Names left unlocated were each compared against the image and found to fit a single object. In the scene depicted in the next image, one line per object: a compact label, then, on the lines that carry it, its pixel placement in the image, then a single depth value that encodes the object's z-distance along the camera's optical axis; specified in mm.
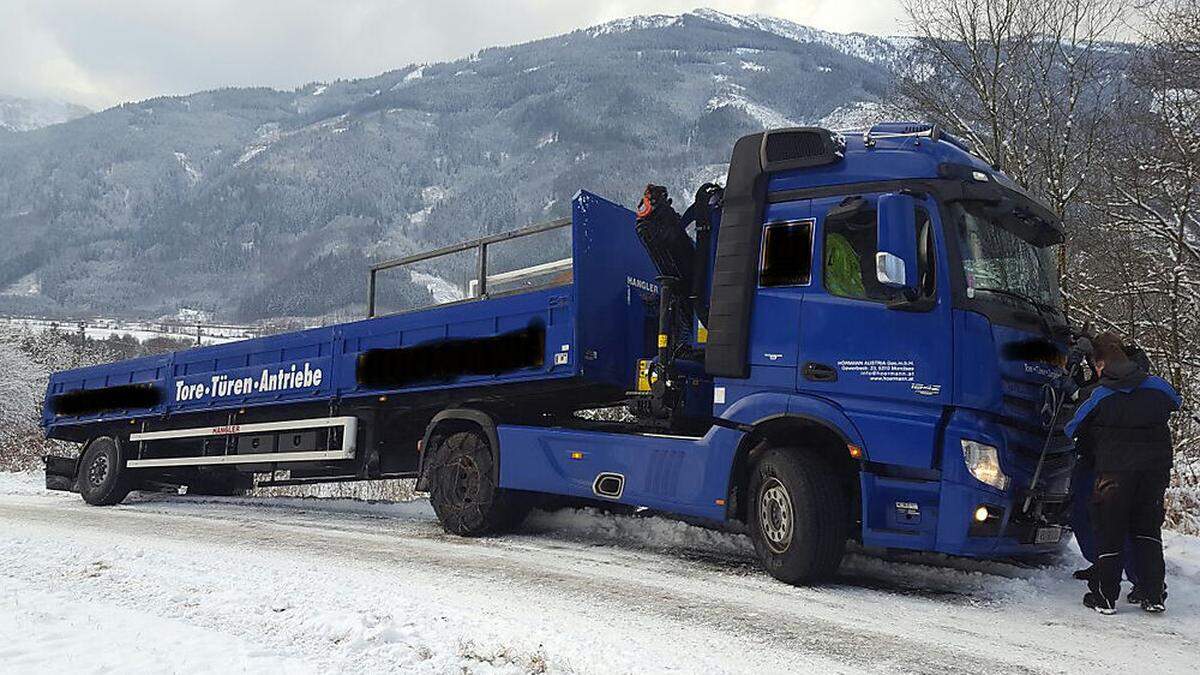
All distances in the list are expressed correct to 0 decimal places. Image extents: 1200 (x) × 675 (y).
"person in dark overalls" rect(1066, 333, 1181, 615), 5523
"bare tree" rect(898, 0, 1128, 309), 16906
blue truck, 5723
